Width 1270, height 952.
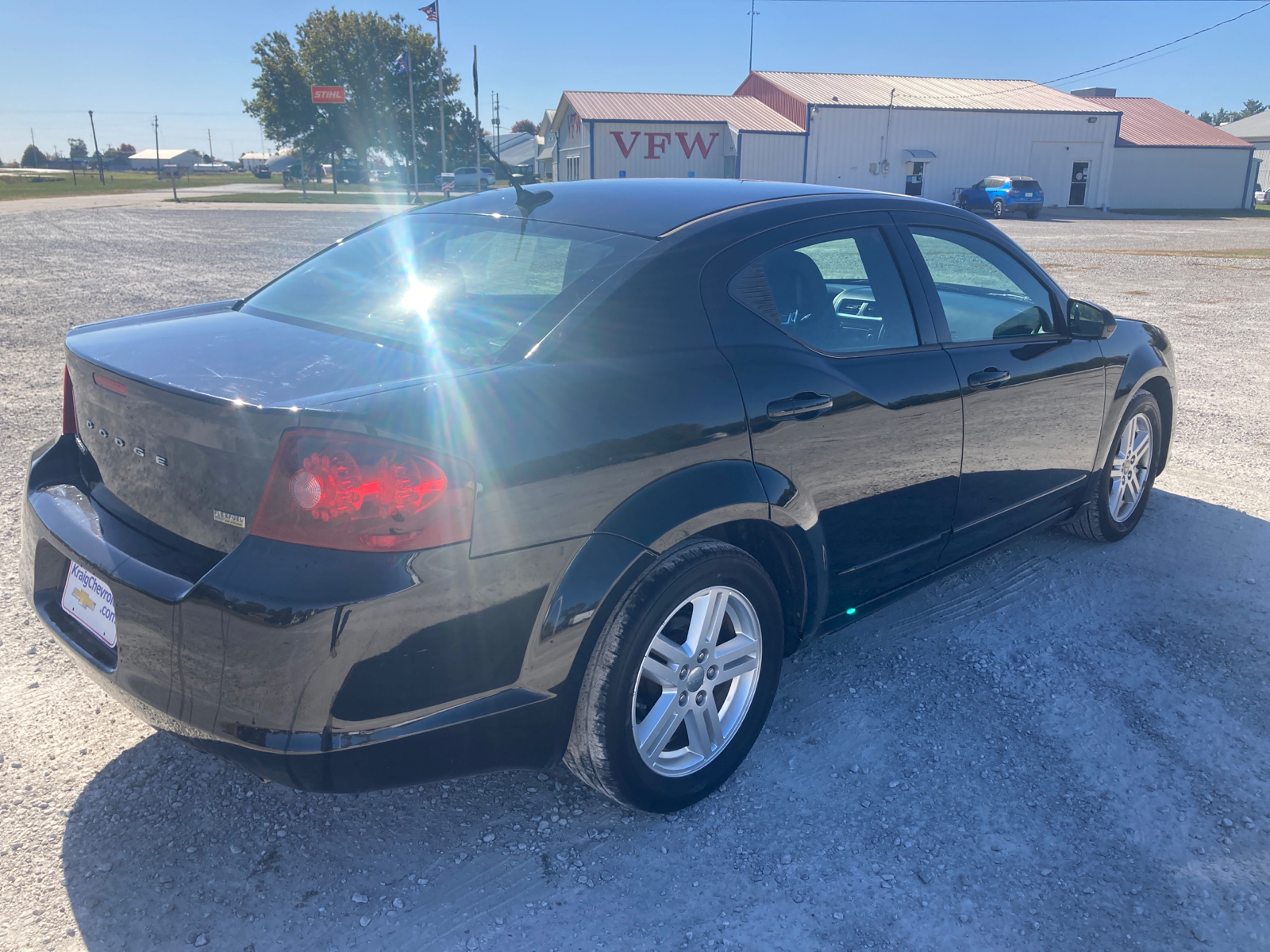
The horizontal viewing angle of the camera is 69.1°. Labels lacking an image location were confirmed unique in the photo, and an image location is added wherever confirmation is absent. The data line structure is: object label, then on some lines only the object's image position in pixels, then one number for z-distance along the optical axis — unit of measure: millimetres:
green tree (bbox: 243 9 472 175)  72188
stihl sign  68562
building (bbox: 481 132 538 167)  102750
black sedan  1979
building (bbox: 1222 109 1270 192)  62838
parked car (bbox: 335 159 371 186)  80000
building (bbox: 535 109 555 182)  60219
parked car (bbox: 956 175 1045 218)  38281
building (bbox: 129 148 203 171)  150750
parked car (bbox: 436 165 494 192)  63166
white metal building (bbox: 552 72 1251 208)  45906
